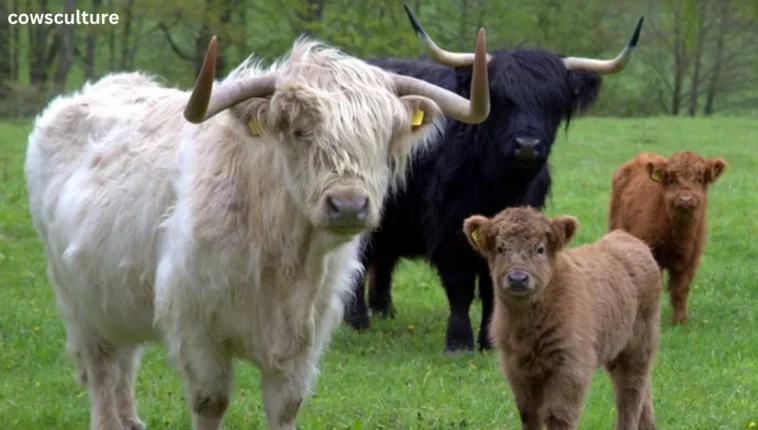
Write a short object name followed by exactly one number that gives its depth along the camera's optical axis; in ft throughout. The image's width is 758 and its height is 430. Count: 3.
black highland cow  53.36
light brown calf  34.27
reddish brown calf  59.82
